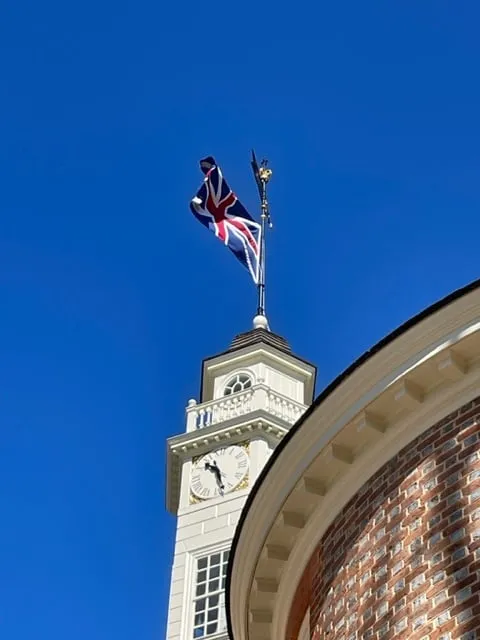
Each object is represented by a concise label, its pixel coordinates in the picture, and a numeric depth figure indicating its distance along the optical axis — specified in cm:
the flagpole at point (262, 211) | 4456
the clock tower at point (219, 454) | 3222
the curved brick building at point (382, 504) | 1188
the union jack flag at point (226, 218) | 4300
